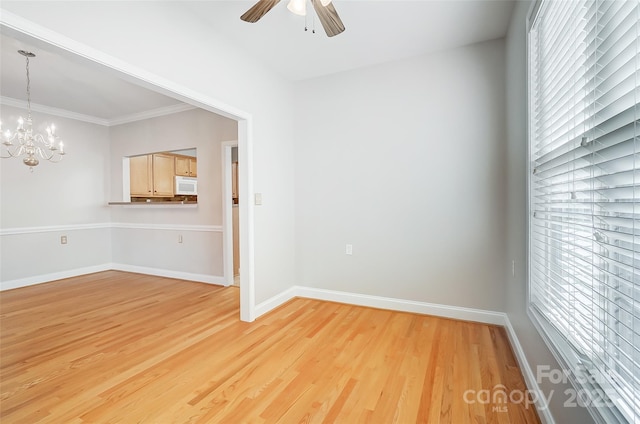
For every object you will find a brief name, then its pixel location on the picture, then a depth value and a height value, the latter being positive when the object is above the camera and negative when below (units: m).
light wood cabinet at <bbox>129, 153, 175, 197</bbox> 5.59 +0.72
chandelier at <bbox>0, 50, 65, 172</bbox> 3.27 +0.88
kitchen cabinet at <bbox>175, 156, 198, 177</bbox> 6.50 +1.03
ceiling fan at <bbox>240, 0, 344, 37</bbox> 1.69 +1.24
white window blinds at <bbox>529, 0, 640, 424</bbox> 0.78 +0.05
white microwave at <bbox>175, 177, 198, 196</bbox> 6.43 +0.55
